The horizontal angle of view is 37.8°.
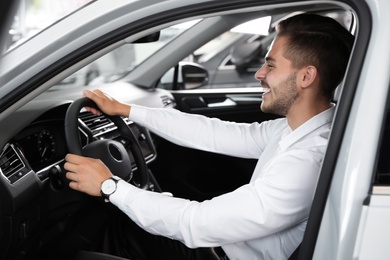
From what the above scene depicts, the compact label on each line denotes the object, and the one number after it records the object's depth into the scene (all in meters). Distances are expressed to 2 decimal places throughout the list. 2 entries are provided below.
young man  1.41
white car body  1.18
